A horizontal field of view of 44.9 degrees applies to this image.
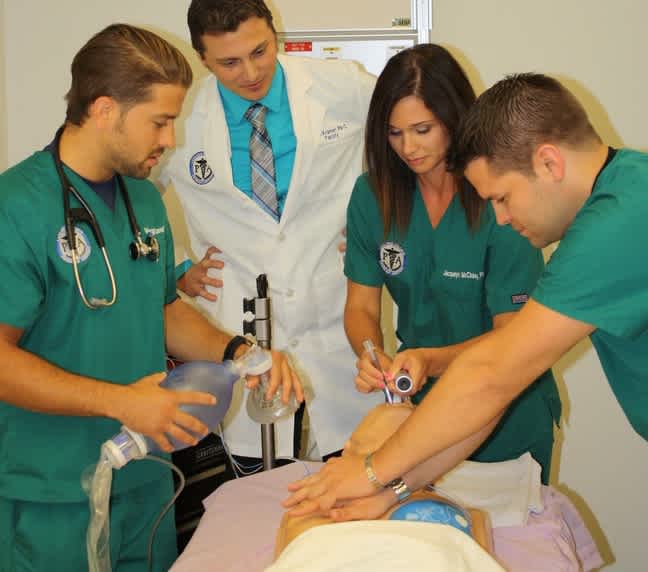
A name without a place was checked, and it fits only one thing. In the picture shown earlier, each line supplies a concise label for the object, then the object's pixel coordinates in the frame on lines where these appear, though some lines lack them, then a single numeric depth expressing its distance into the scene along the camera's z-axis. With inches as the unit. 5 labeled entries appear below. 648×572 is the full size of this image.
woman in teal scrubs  75.4
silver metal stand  76.6
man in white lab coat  92.4
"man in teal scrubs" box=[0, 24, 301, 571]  59.8
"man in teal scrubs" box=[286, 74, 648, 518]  50.1
